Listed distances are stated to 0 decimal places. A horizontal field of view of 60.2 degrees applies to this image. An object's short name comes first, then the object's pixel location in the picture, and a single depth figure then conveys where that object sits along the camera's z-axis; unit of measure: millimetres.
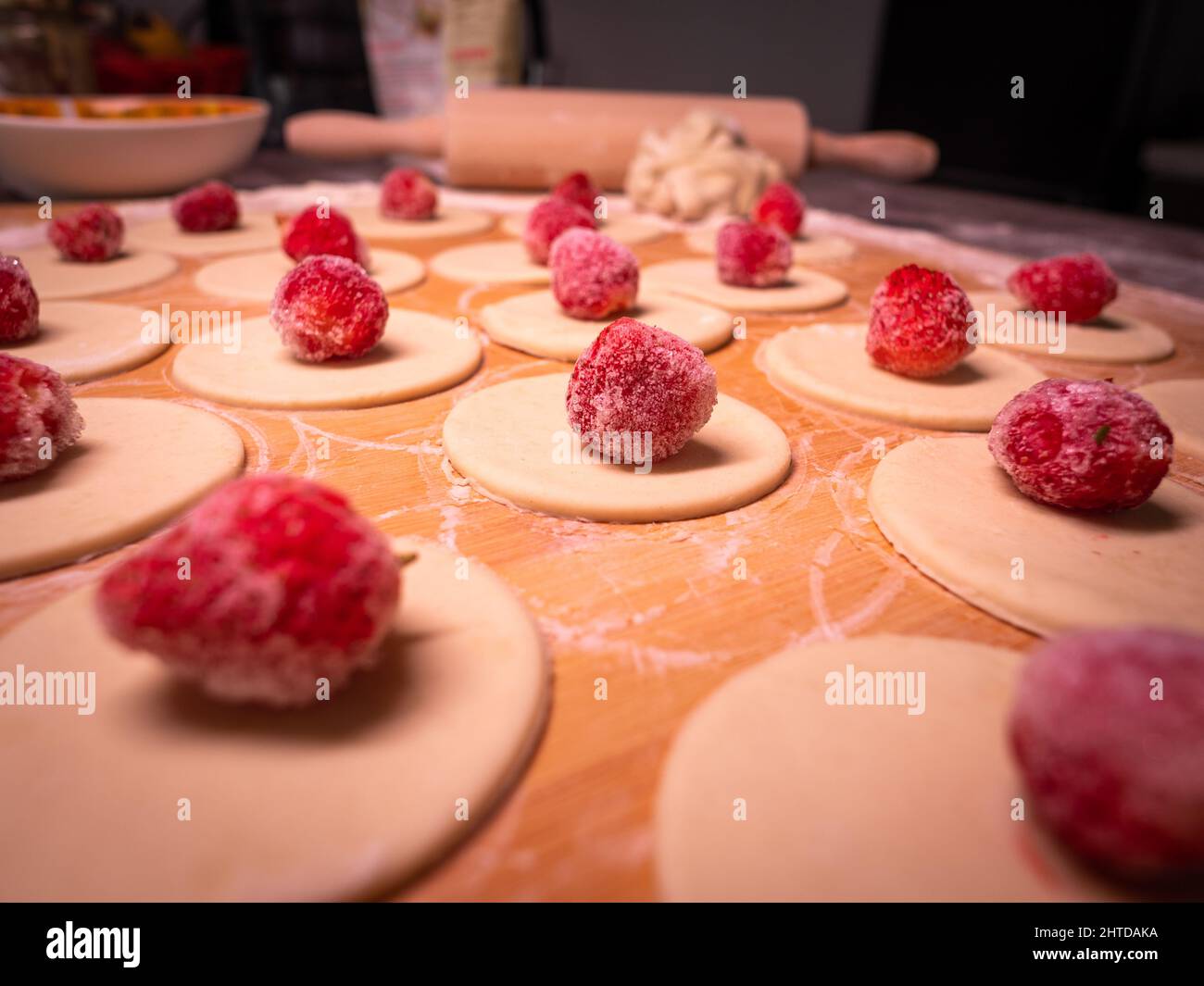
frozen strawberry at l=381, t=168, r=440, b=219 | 474
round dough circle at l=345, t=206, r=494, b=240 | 460
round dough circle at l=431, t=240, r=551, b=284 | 398
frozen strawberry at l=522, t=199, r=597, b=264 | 404
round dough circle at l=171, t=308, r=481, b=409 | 284
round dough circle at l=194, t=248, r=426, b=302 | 365
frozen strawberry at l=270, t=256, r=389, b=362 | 290
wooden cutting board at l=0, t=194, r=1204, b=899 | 157
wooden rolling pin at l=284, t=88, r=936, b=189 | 548
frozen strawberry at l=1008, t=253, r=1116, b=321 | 356
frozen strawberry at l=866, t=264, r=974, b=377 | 296
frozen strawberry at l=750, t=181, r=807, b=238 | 466
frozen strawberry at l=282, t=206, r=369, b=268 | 376
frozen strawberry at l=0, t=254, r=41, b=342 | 298
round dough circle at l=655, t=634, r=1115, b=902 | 144
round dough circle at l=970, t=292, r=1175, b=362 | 341
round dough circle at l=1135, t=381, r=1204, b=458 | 281
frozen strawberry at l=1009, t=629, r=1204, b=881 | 130
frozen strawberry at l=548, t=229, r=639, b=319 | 337
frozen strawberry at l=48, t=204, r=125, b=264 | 385
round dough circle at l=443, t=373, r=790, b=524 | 239
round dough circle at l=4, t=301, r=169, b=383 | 297
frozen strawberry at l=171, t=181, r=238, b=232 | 434
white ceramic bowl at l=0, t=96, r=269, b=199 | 462
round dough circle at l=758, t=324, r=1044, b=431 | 290
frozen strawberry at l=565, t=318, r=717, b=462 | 242
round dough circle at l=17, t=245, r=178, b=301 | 362
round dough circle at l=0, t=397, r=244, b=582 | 219
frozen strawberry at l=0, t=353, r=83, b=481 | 226
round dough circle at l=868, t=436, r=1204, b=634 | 211
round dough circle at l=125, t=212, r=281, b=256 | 419
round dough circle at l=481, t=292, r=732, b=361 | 326
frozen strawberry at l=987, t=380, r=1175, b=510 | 227
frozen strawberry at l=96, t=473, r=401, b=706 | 152
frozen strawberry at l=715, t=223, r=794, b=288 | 386
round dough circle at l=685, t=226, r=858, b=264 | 451
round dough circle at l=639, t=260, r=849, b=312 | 377
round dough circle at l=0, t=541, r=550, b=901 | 142
